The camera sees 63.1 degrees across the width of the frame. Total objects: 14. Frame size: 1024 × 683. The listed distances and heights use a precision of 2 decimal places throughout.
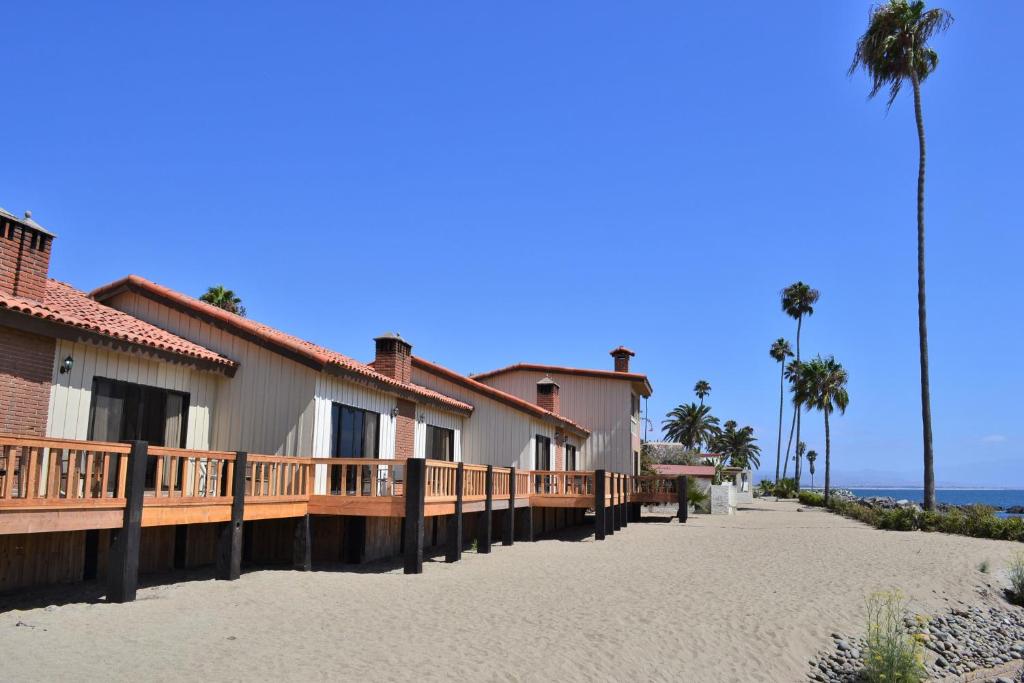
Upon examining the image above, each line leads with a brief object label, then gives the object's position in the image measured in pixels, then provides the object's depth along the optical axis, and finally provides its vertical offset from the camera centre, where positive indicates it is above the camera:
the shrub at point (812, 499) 59.04 -3.08
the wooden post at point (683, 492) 32.62 -1.53
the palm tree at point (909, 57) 32.88 +16.20
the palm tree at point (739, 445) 107.74 +1.23
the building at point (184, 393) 12.09 +0.81
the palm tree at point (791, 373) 88.81 +9.01
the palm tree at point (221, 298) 39.47 +6.59
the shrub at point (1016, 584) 17.88 -2.60
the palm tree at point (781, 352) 93.31 +11.56
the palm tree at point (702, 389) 112.50 +8.60
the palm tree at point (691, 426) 92.94 +2.98
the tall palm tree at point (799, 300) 76.31 +14.24
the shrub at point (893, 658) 10.48 -2.51
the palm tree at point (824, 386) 66.56 +5.64
